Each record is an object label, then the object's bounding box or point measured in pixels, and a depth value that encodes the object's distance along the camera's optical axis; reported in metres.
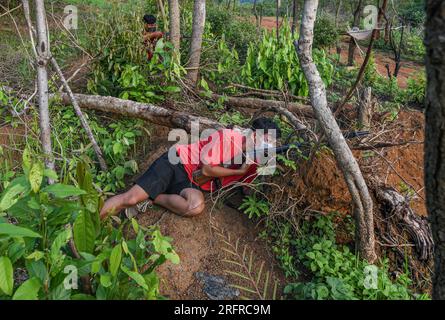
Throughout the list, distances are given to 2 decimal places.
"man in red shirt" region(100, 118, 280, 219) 3.36
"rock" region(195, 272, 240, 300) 2.85
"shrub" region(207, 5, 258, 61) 7.11
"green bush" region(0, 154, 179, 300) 1.97
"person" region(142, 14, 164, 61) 5.40
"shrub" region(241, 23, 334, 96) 5.27
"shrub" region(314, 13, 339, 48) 7.75
